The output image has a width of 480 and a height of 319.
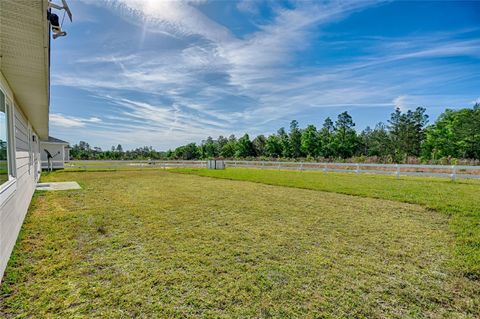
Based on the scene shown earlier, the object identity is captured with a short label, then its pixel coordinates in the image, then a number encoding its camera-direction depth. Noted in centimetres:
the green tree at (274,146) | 4828
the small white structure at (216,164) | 2236
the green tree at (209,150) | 6051
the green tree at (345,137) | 4116
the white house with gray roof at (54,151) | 1927
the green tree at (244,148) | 5109
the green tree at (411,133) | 4044
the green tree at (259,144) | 5281
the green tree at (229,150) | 5482
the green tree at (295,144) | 4581
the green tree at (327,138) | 4143
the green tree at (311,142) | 4272
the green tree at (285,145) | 4659
